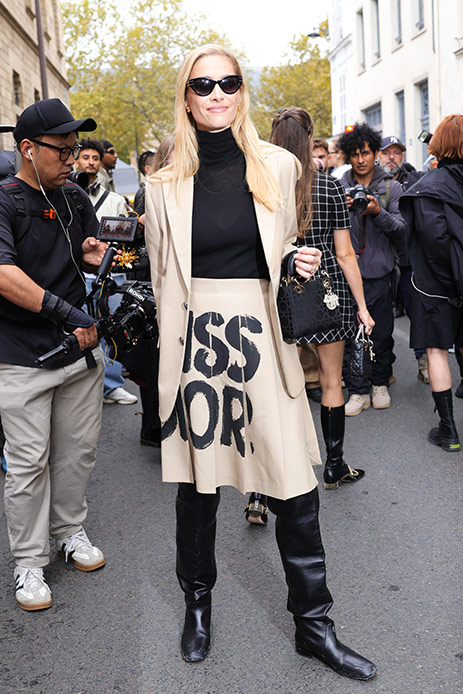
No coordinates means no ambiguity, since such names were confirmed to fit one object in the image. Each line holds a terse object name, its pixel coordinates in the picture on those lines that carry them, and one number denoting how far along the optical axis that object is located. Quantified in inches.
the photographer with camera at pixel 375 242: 243.9
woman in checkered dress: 174.4
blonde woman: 109.8
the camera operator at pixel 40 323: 137.8
